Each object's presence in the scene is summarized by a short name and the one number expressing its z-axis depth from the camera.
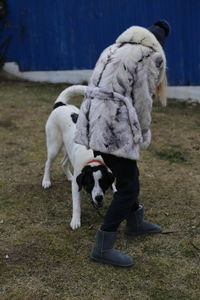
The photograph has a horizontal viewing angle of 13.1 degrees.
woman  5.62
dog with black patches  6.84
